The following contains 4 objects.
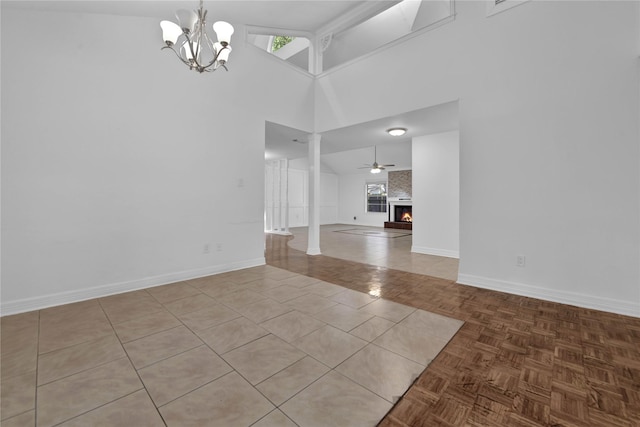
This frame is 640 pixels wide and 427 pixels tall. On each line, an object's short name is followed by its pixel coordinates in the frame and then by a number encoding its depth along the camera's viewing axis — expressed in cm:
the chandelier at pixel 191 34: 208
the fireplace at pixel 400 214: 1017
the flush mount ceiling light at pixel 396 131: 457
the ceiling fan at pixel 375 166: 849
